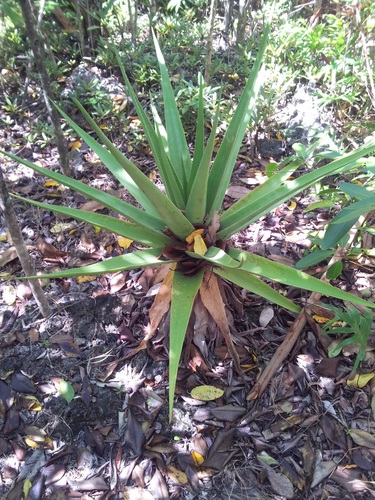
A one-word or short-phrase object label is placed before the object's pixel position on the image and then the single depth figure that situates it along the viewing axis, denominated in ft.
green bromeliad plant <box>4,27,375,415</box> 4.06
